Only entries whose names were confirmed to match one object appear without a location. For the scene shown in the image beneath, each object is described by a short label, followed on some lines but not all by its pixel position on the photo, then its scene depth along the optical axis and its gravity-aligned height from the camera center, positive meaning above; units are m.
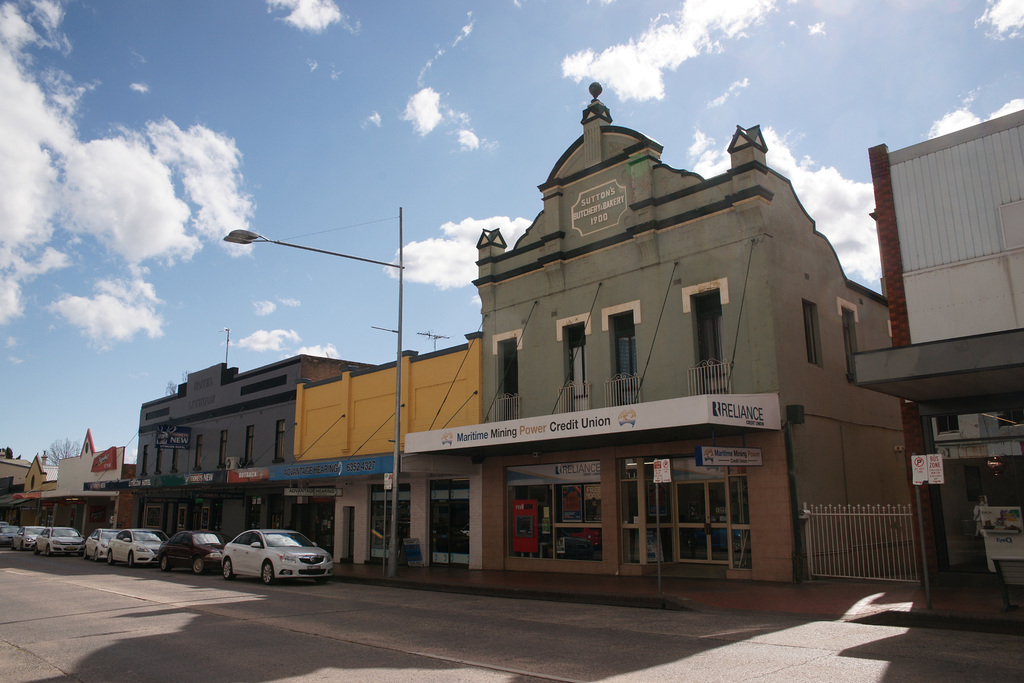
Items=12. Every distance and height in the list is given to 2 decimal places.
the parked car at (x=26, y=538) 40.04 -1.76
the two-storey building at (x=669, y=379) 16.67 +2.91
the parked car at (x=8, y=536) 44.23 -1.81
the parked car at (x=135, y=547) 26.81 -1.55
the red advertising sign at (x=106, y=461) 47.56 +2.62
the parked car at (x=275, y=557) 19.17 -1.43
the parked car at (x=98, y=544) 29.73 -1.59
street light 20.03 +0.62
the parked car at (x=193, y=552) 23.19 -1.52
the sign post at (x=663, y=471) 13.91 +0.47
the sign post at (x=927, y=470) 11.19 +0.34
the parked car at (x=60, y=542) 34.72 -1.73
